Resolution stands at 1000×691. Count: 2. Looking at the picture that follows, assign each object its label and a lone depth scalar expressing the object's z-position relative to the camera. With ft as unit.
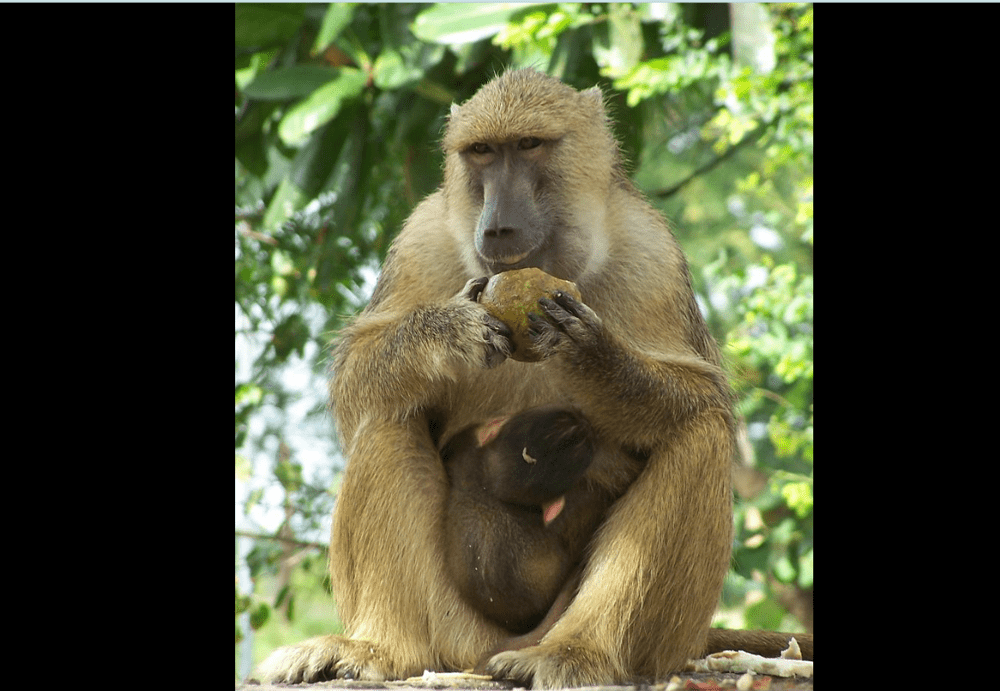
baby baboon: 25.50
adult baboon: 25.25
